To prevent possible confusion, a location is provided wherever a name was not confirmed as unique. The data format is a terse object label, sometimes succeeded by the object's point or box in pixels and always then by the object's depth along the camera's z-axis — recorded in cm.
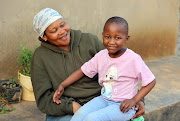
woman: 230
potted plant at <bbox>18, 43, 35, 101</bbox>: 372
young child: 201
